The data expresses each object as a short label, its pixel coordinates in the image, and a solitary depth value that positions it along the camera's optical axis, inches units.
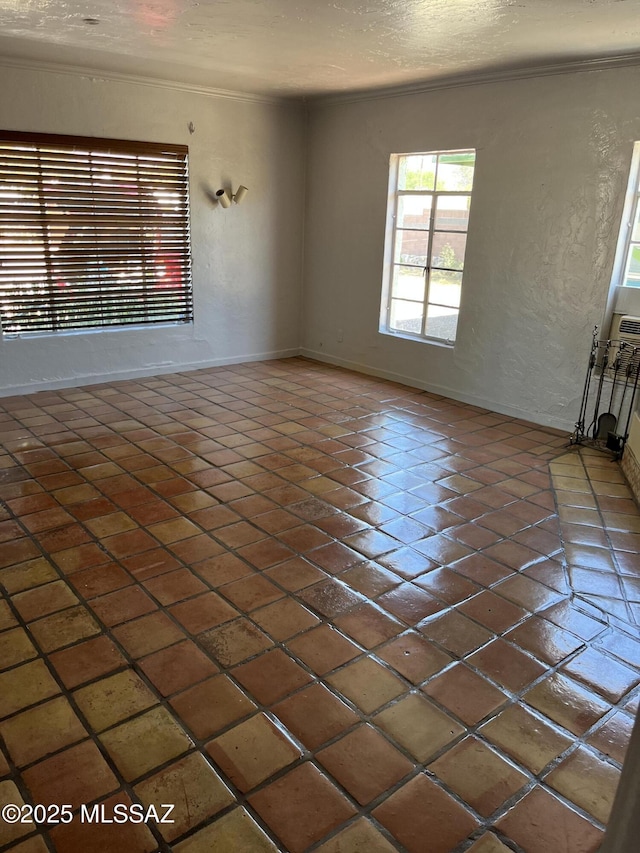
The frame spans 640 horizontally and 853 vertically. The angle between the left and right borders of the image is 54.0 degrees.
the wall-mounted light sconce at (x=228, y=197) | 249.6
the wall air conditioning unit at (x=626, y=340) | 176.9
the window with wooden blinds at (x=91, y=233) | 209.2
